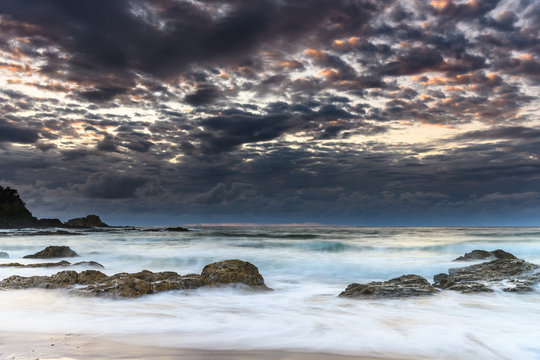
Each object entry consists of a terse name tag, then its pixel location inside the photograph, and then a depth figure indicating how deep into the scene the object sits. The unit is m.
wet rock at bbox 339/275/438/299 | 7.67
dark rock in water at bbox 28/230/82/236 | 39.61
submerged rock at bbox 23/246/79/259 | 16.33
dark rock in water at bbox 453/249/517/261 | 14.55
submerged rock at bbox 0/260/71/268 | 12.47
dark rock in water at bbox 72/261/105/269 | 12.94
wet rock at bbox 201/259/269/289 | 8.79
